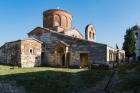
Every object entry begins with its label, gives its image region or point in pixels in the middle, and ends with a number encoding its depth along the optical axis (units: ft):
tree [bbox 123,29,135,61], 75.58
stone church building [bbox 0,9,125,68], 41.67
